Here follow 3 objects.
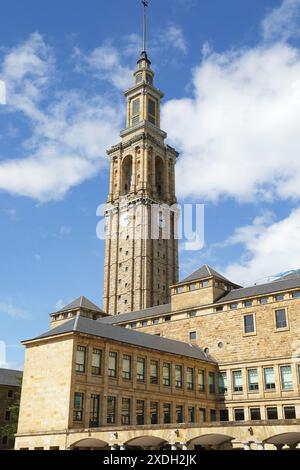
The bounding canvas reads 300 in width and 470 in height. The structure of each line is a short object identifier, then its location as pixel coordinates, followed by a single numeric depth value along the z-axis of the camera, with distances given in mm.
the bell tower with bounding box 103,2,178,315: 95062
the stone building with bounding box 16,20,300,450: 37562
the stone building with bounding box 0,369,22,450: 67812
